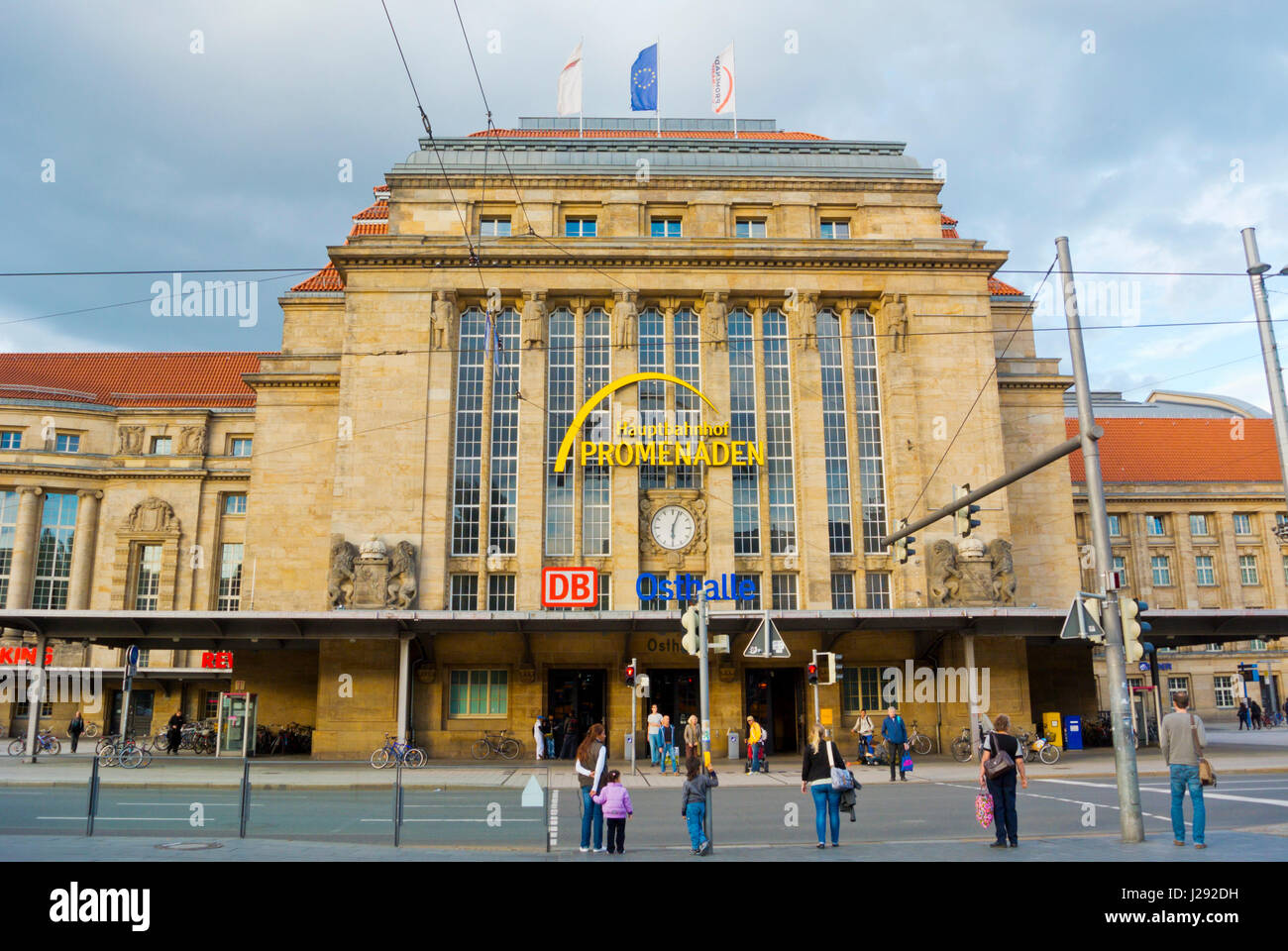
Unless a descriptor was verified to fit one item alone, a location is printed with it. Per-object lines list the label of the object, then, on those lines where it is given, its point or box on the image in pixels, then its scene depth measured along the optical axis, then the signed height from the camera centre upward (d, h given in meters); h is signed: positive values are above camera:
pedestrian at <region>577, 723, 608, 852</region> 13.76 -1.44
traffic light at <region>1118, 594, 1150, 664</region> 14.44 +0.65
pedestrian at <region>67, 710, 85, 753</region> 40.19 -1.74
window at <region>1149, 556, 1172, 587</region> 63.53 +6.64
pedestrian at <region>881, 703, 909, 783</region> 26.48 -1.60
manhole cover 13.40 -2.26
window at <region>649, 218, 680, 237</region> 41.75 +19.40
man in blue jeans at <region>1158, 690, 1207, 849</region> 13.05 -1.07
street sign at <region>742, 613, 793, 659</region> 19.78 +0.68
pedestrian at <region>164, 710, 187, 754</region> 37.44 -1.86
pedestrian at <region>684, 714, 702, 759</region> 25.96 -1.47
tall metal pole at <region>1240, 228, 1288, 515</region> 17.52 +5.99
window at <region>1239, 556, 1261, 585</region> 63.78 +6.50
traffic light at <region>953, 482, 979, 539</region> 19.80 +3.09
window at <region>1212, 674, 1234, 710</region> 62.75 -1.28
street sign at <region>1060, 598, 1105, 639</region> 14.96 +0.73
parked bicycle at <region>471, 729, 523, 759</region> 34.22 -2.34
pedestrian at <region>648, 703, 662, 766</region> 31.62 -1.86
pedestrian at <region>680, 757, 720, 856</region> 13.47 -1.77
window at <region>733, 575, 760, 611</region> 36.56 +2.77
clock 37.16 +5.77
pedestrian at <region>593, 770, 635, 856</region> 13.37 -1.77
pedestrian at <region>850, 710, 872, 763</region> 31.55 -1.89
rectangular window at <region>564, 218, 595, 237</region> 41.72 +19.47
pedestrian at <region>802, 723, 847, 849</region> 13.95 -1.51
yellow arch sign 37.56 +10.62
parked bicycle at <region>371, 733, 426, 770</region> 31.39 -2.41
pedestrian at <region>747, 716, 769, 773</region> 29.38 -2.04
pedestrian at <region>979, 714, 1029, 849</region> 13.35 -1.49
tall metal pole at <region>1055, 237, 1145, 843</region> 13.89 +0.86
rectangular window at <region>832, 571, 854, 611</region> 37.25 +3.23
